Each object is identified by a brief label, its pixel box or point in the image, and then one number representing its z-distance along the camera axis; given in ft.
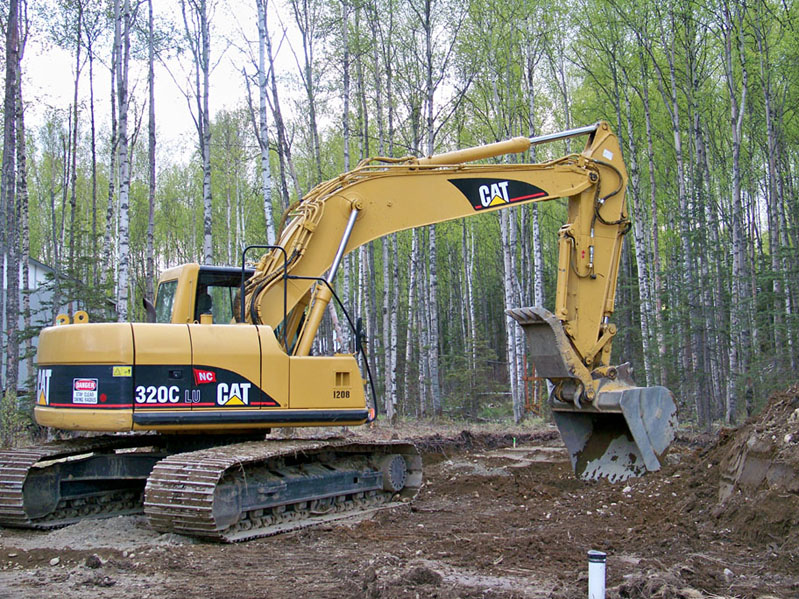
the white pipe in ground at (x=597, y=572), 13.07
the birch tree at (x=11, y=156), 45.21
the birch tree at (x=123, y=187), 47.98
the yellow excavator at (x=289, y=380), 23.24
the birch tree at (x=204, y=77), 52.95
